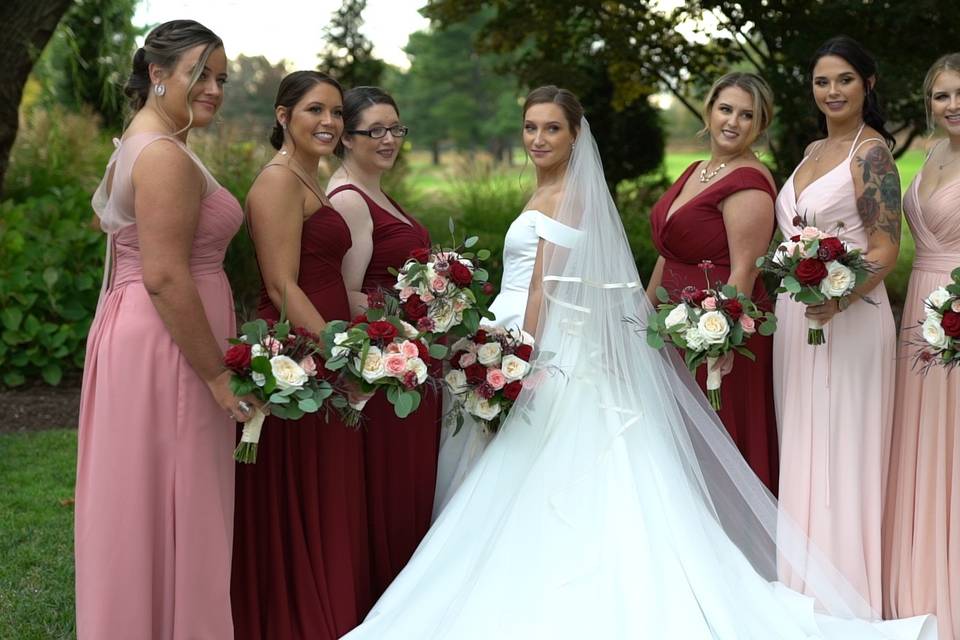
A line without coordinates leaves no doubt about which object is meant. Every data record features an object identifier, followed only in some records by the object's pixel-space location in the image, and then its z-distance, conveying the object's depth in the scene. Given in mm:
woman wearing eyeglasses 5039
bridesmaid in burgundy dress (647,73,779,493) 5059
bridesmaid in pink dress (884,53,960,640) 4723
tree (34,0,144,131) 11281
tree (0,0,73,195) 8336
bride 4254
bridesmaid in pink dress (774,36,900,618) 4793
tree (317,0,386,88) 17000
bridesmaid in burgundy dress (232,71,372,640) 4465
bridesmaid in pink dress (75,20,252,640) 3836
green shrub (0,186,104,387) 9297
